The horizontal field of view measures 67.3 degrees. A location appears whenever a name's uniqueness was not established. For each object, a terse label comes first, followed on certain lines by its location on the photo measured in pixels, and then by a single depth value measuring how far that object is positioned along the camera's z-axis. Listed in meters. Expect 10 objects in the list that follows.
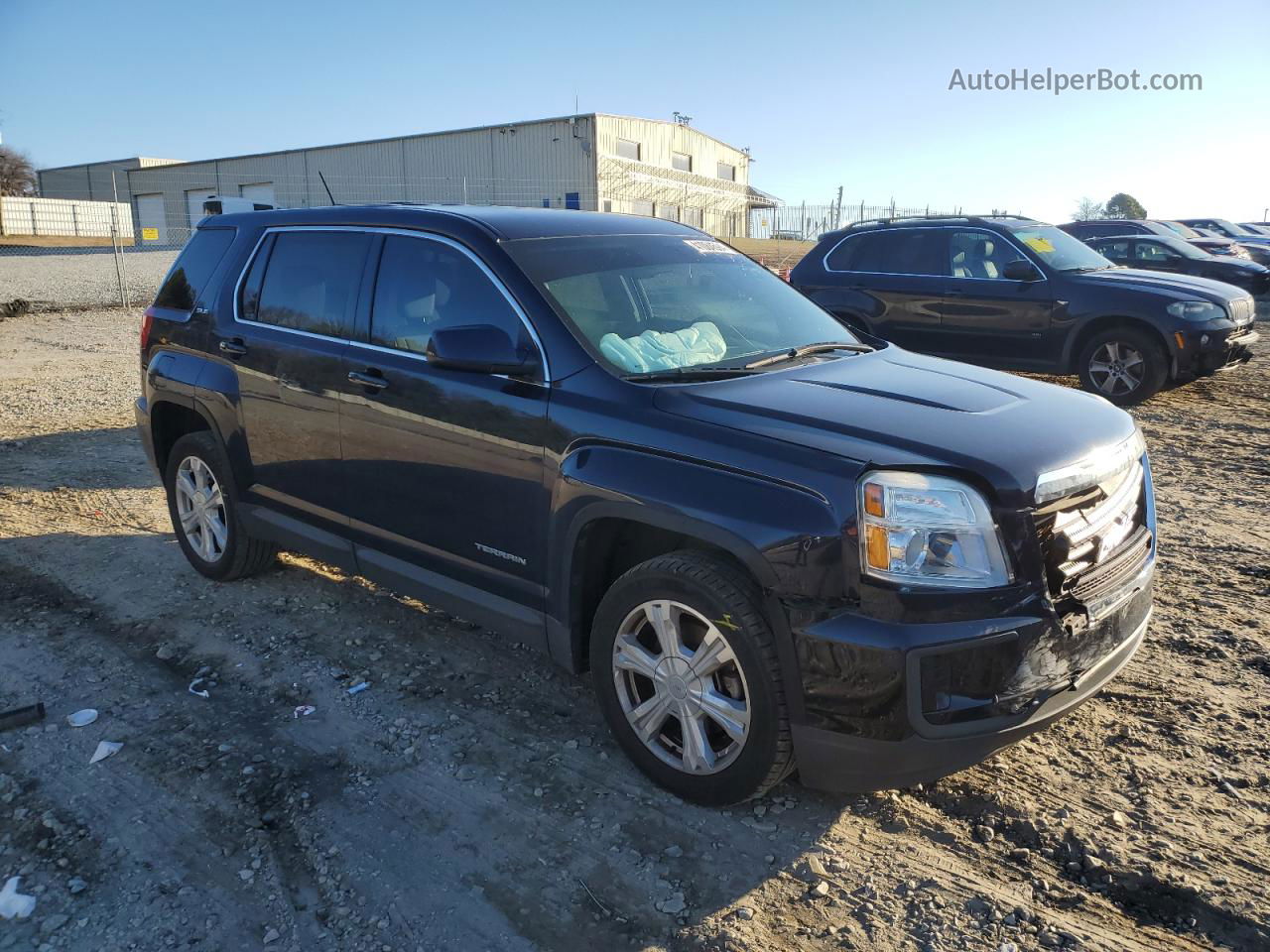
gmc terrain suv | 2.69
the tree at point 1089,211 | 69.69
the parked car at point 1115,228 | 19.81
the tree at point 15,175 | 66.25
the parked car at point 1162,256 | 17.47
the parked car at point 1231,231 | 25.35
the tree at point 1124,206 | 75.25
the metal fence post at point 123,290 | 17.52
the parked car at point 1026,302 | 9.52
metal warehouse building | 40.41
